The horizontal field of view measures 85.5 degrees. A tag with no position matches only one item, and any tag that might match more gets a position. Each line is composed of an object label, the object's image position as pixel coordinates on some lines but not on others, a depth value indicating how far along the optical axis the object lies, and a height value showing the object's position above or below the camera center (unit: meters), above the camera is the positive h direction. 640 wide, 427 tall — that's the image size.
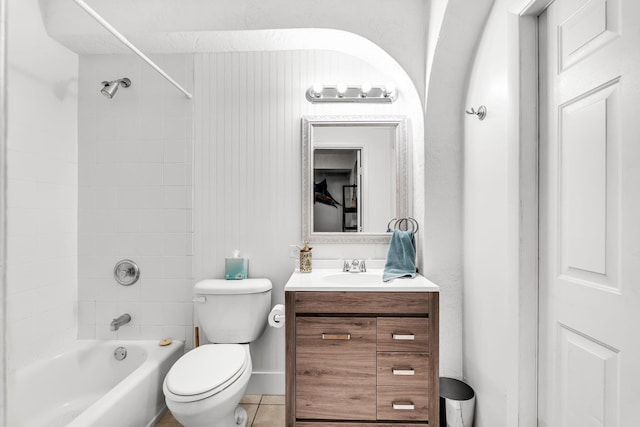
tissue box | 2.19 -0.35
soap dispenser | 2.11 -0.29
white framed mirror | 2.20 +0.24
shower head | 2.07 +0.77
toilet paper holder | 1.88 -0.56
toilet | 1.51 -0.73
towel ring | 2.17 -0.06
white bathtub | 1.61 -0.91
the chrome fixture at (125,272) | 2.24 -0.38
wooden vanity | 1.66 -0.70
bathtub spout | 2.13 -0.67
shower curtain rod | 1.46 +0.85
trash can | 1.71 -0.96
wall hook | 1.61 +0.48
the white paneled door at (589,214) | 0.91 +0.00
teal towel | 1.98 -0.24
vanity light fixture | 2.16 +0.76
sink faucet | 2.10 -0.32
